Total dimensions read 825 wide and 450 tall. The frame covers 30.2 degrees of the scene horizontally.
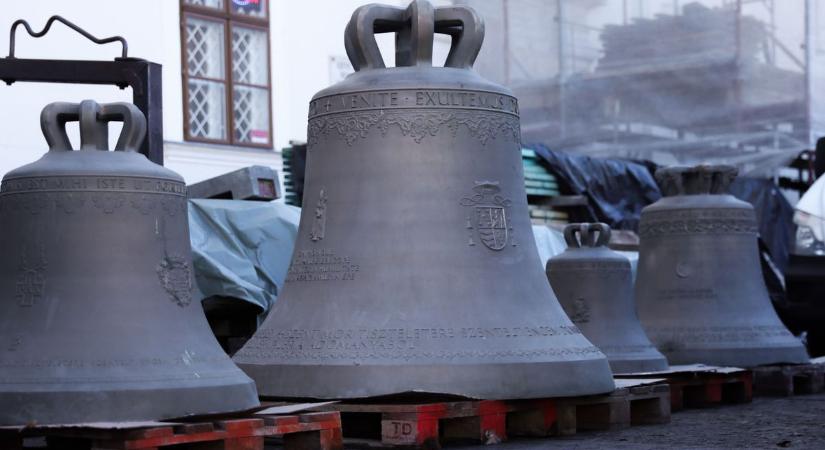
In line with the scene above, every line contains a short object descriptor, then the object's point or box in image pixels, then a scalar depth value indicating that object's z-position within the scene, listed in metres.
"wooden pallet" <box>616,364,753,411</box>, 9.91
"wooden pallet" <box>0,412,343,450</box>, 6.05
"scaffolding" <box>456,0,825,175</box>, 16.75
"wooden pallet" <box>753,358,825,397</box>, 11.16
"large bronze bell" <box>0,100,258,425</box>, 6.50
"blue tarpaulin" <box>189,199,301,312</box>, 10.63
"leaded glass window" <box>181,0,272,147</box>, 15.06
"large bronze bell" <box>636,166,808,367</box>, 11.31
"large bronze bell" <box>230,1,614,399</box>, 7.48
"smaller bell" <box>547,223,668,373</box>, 10.32
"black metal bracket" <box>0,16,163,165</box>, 8.74
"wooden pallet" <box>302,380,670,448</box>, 7.07
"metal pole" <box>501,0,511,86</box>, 18.50
